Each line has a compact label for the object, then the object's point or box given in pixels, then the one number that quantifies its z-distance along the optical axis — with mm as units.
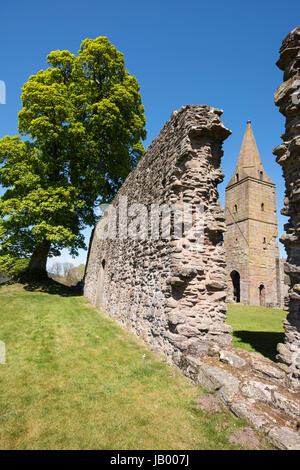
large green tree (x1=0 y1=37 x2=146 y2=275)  12539
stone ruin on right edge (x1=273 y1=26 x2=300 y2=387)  3959
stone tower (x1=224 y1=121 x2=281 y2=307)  23781
